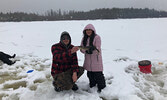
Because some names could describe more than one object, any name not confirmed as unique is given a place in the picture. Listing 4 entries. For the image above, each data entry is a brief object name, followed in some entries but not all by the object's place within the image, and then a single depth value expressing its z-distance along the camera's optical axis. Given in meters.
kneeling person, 3.05
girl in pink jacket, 3.04
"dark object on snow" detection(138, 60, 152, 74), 4.02
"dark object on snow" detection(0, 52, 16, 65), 5.55
